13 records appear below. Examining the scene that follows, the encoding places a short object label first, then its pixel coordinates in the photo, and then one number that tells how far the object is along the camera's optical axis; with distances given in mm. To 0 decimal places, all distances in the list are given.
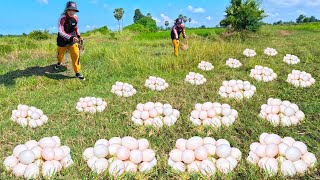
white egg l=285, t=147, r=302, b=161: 2112
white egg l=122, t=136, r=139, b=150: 2303
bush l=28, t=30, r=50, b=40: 20934
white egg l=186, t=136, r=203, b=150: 2275
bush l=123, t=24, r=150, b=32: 33255
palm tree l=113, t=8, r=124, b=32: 57747
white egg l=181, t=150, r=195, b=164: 2199
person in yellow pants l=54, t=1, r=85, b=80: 5970
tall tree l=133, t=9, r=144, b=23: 70211
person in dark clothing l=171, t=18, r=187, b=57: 8998
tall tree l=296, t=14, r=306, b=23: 72964
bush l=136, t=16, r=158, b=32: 45103
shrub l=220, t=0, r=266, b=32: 19833
